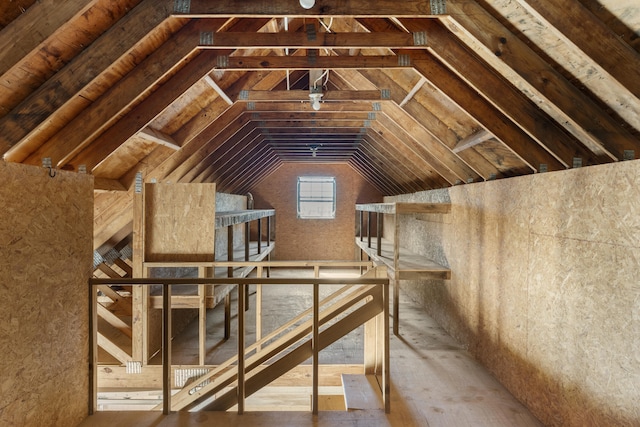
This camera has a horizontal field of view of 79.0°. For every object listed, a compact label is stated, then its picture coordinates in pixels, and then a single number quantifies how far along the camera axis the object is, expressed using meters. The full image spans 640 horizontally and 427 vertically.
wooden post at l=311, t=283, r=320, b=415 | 2.38
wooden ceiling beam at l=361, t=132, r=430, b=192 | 6.25
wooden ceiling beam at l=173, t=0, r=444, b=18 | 2.44
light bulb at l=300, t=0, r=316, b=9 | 2.24
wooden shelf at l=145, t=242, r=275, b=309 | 4.53
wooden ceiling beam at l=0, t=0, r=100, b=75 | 2.03
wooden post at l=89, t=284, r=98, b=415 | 2.51
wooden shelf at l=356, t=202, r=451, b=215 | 4.83
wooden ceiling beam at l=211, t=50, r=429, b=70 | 3.30
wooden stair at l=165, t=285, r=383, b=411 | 2.69
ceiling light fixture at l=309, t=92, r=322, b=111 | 3.93
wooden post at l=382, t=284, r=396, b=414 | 2.41
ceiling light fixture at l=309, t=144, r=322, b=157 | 7.93
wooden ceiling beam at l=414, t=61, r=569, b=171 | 3.12
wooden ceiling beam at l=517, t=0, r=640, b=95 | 1.92
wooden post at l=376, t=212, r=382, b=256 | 6.39
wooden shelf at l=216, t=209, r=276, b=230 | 4.80
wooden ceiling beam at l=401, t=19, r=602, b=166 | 2.79
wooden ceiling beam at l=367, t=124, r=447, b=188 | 5.62
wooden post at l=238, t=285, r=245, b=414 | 2.38
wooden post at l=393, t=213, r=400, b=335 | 4.96
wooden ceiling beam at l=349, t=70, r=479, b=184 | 4.14
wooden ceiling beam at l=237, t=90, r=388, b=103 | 4.28
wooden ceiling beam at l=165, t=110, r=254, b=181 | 4.88
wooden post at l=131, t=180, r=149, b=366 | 4.45
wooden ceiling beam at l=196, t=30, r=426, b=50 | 2.88
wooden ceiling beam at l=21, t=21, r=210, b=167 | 2.90
